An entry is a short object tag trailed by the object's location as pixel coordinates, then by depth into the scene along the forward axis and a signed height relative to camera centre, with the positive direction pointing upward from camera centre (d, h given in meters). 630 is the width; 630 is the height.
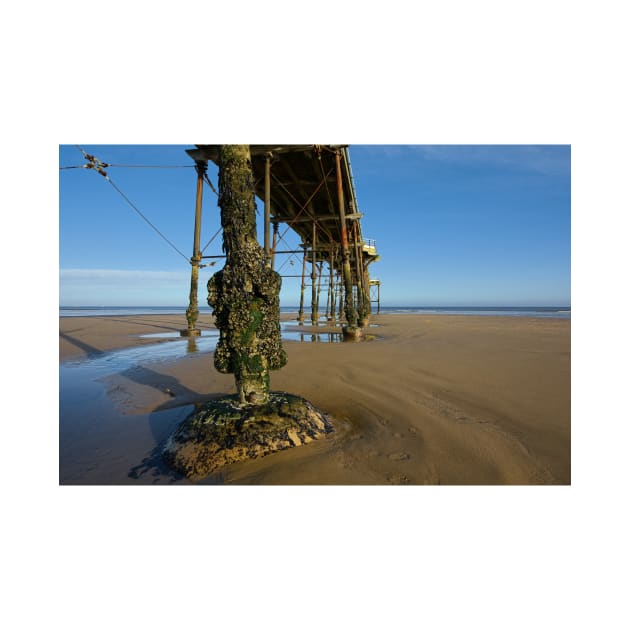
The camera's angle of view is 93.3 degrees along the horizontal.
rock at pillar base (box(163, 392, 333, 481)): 2.31 -1.04
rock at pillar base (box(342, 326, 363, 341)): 8.95 -0.66
